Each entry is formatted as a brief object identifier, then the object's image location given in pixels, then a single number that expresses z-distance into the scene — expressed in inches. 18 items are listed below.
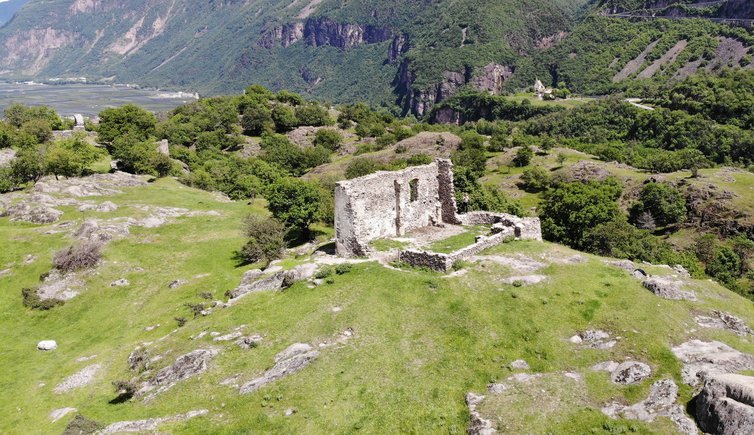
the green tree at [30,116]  3705.7
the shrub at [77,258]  1630.2
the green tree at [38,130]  3262.8
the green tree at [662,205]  3371.1
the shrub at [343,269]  1148.5
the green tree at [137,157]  2886.3
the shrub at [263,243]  1715.1
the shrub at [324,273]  1157.1
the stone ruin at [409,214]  1274.6
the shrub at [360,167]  3326.8
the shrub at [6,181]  2458.9
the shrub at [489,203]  2409.2
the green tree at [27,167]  2536.9
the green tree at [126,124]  3351.4
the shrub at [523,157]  4443.9
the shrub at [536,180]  3998.5
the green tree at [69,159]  2566.4
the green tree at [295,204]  1978.3
